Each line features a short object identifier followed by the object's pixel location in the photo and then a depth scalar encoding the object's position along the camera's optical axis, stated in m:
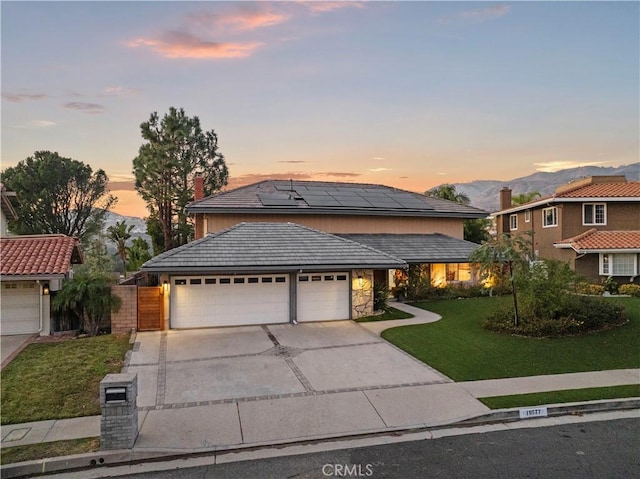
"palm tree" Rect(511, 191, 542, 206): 42.83
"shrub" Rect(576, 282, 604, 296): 20.86
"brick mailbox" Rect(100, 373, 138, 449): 6.57
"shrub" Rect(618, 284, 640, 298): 21.44
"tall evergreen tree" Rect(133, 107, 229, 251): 38.72
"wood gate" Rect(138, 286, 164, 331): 15.12
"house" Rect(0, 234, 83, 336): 14.23
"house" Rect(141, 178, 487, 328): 15.44
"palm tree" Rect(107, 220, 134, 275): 37.44
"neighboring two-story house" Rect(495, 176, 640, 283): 23.67
